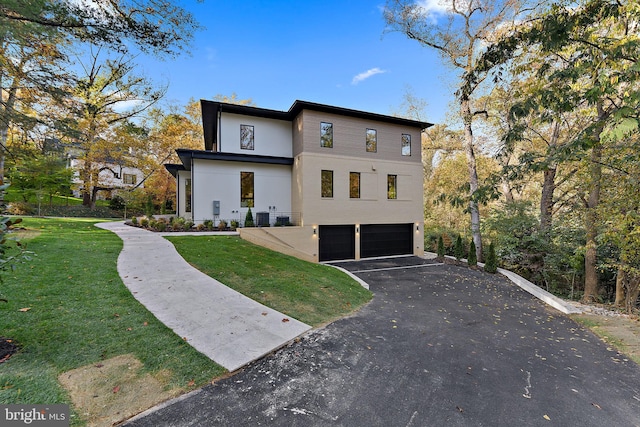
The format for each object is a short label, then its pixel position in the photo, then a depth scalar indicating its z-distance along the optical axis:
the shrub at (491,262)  12.19
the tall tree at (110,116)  20.38
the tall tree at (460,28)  12.74
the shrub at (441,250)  14.71
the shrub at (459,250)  14.26
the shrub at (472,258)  13.23
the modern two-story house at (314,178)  13.09
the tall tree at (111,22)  5.86
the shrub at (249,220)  12.80
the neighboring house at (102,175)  12.79
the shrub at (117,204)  24.41
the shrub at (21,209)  16.22
